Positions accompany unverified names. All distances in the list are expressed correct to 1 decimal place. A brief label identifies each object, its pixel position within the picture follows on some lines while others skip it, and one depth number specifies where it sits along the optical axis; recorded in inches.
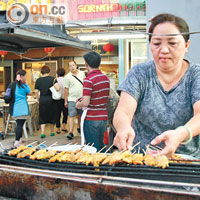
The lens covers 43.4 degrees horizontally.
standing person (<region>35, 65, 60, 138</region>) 318.7
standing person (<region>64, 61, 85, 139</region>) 295.3
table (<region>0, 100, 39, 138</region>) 349.1
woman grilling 78.1
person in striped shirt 177.8
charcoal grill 53.9
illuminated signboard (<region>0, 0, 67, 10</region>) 475.5
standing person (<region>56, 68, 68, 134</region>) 330.9
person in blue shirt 282.7
